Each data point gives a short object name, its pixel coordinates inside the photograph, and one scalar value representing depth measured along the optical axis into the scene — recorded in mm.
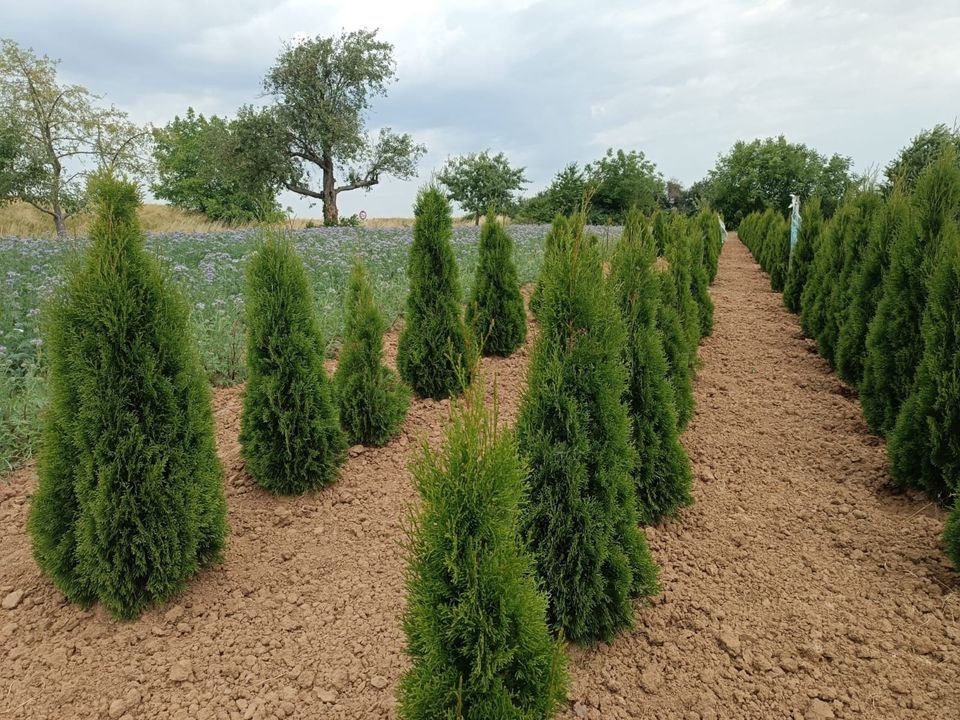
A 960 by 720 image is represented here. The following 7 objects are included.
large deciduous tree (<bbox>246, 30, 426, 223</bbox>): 33219
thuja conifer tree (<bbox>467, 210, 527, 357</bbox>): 7535
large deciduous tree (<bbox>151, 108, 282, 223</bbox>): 33656
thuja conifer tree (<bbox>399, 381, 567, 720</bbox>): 2041
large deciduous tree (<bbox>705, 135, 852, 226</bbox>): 58406
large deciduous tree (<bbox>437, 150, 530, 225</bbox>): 40244
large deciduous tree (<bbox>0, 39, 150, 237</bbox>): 23344
